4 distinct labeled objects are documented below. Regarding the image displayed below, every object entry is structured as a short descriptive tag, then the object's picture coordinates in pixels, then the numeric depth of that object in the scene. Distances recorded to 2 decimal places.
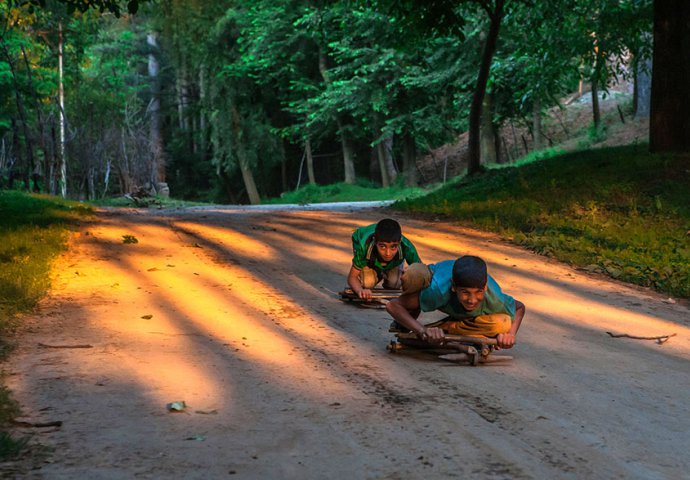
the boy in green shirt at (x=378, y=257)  7.52
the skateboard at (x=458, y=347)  6.02
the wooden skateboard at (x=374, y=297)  7.94
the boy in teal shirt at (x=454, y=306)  5.90
